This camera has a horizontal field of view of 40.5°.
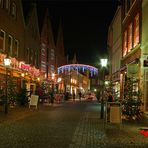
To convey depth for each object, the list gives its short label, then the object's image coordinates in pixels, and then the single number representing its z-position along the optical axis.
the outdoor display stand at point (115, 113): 9.44
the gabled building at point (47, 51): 28.16
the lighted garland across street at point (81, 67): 25.34
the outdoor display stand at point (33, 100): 16.50
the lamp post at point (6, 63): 13.20
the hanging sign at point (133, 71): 12.61
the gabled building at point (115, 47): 20.69
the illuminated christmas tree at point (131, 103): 11.16
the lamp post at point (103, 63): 13.16
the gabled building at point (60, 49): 36.92
